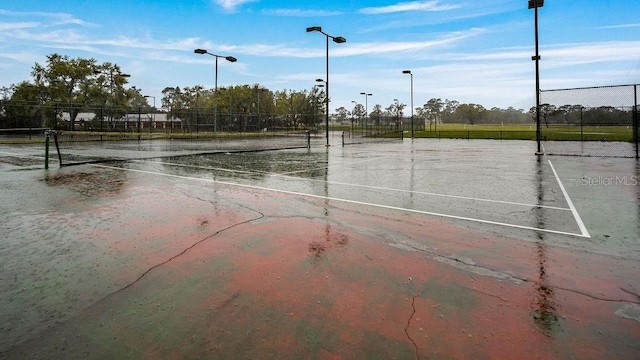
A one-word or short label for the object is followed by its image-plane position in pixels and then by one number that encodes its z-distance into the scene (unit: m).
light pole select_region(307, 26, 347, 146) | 23.95
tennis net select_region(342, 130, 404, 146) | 46.00
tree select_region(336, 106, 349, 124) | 154.69
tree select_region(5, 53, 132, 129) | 52.84
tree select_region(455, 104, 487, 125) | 139.25
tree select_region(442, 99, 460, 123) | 158.05
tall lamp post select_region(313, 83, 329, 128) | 69.84
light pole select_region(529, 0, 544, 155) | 19.23
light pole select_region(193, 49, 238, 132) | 31.29
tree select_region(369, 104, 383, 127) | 137.19
